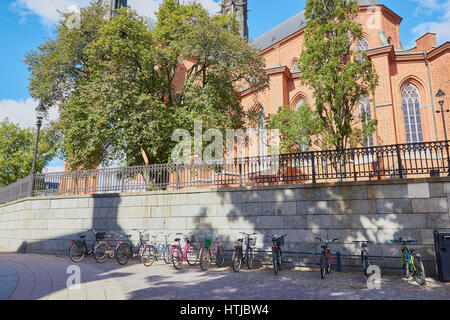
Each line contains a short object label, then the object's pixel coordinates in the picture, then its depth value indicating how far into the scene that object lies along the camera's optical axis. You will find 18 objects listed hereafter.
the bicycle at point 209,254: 8.99
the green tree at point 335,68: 12.16
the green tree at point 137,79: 14.27
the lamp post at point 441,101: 8.71
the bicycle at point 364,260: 7.61
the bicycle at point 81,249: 10.34
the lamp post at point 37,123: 14.50
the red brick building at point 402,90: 19.83
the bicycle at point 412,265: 6.96
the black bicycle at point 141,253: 9.68
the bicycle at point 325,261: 7.70
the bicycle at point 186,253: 9.02
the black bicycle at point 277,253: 8.38
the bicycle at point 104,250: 9.98
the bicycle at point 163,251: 9.70
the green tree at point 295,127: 13.32
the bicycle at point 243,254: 8.67
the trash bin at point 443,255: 7.25
